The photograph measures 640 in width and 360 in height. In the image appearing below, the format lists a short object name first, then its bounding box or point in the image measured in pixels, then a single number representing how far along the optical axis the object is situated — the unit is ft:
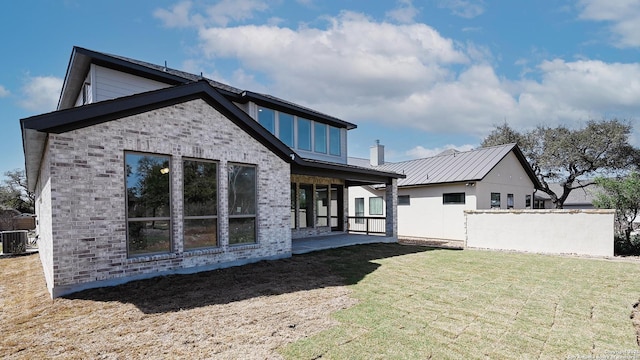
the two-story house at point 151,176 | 19.57
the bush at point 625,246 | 39.65
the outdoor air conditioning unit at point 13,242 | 42.16
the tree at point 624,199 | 39.91
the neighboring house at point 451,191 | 55.36
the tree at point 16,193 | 117.80
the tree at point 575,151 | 76.28
